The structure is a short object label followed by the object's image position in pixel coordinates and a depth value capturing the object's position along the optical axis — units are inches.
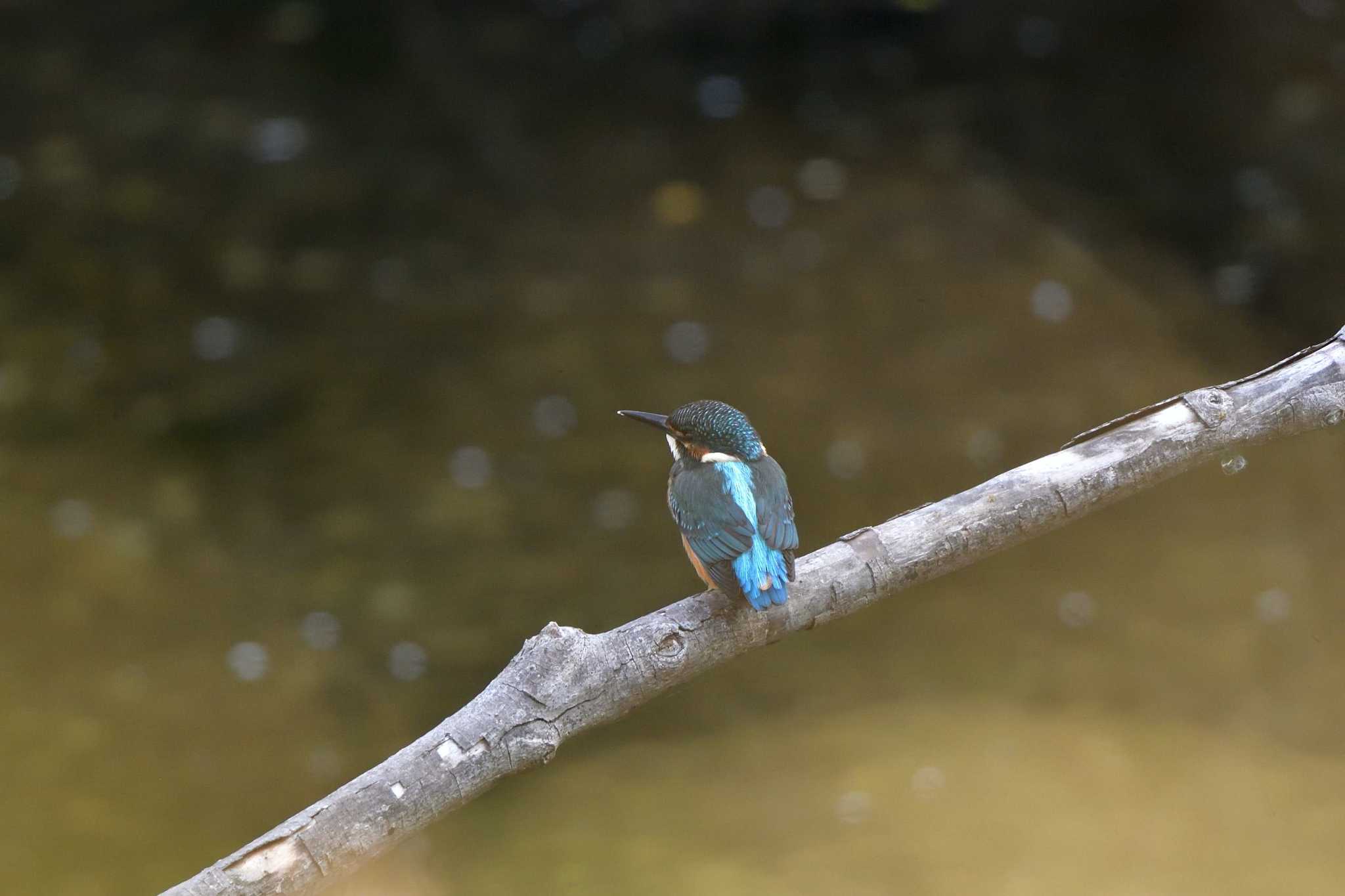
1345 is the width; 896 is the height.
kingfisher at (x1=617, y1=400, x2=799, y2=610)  499.3
